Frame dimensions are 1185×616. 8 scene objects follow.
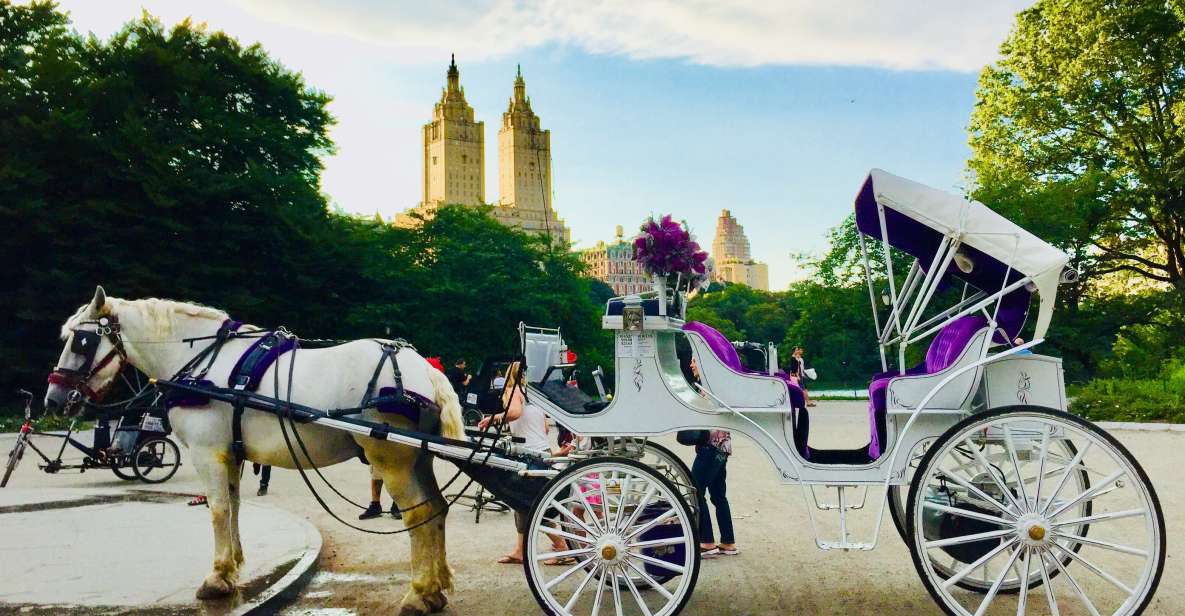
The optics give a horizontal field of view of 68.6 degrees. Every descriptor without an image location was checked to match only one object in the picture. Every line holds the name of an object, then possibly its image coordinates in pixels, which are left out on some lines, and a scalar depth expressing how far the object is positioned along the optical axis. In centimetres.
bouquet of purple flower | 579
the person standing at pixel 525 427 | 749
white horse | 596
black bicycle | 1255
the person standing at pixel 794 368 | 2228
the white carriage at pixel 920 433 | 510
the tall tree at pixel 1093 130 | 2981
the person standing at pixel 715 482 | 741
